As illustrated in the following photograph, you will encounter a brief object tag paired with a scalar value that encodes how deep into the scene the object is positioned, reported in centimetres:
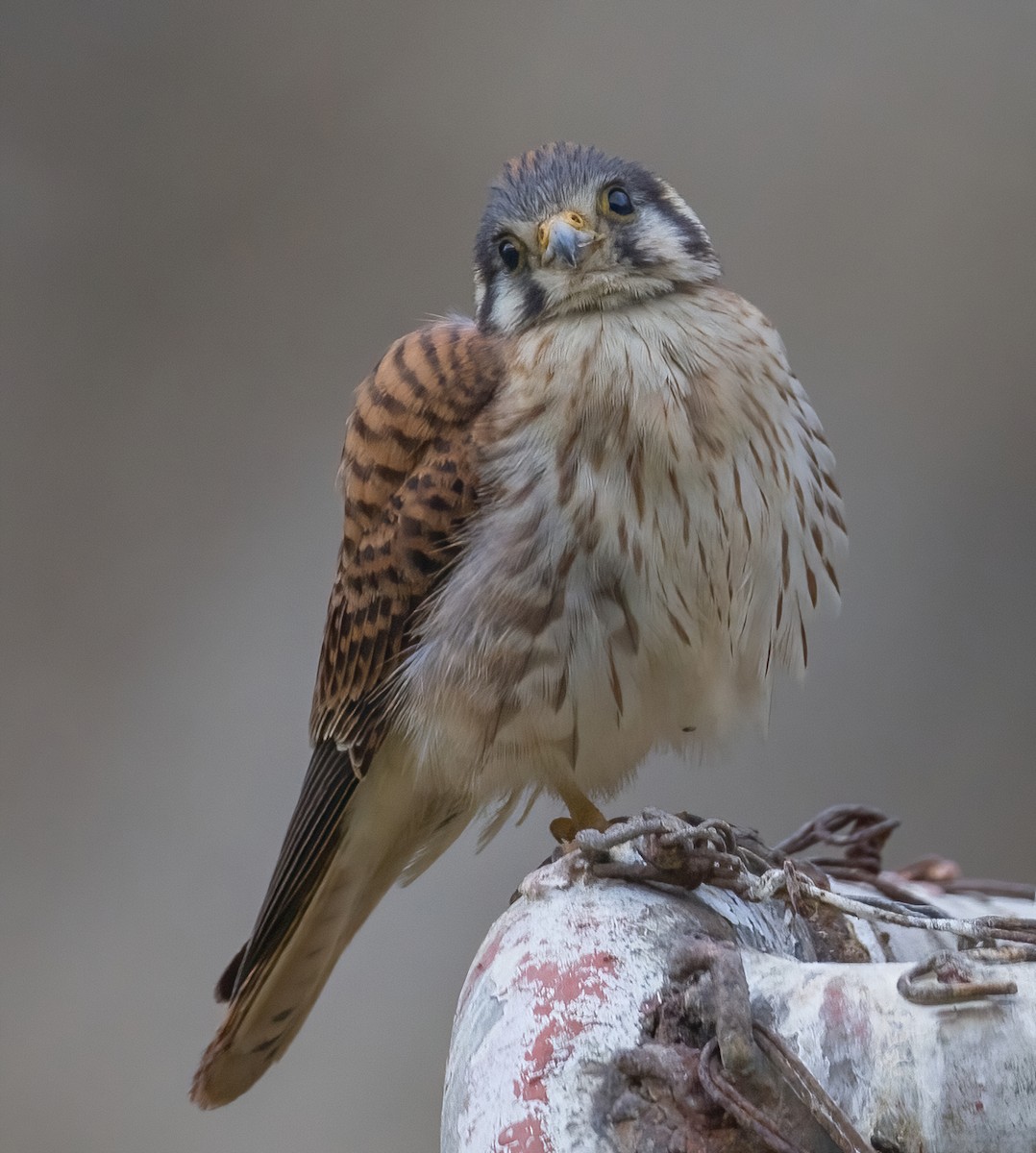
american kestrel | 564
